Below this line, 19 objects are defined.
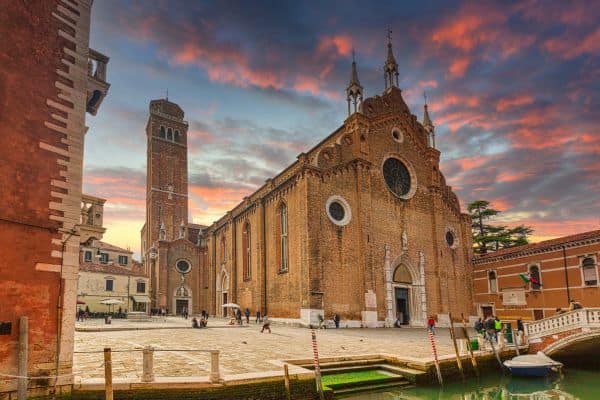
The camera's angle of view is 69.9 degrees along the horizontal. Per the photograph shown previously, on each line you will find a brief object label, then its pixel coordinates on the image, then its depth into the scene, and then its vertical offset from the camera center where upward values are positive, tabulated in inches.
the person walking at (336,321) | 995.3 -104.7
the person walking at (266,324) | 859.4 -92.7
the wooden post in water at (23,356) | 314.2 -53.4
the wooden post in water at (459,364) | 551.2 -116.1
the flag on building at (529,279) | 1131.8 -23.4
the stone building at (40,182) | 331.6 +82.7
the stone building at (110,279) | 1678.2 +6.5
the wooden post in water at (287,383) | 389.7 -95.8
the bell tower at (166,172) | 2253.9 +581.8
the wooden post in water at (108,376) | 311.4 -68.2
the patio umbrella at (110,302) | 1395.2 -66.3
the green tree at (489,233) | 1749.5 +156.0
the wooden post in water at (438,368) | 511.8 -113.3
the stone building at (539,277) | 1008.9 -19.2
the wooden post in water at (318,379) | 408.8 -98.0
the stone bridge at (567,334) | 661.9 -101.3
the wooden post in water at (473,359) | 577.0 -116.7
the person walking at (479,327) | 741.6 -96.6
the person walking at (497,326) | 700.7 -89.2
